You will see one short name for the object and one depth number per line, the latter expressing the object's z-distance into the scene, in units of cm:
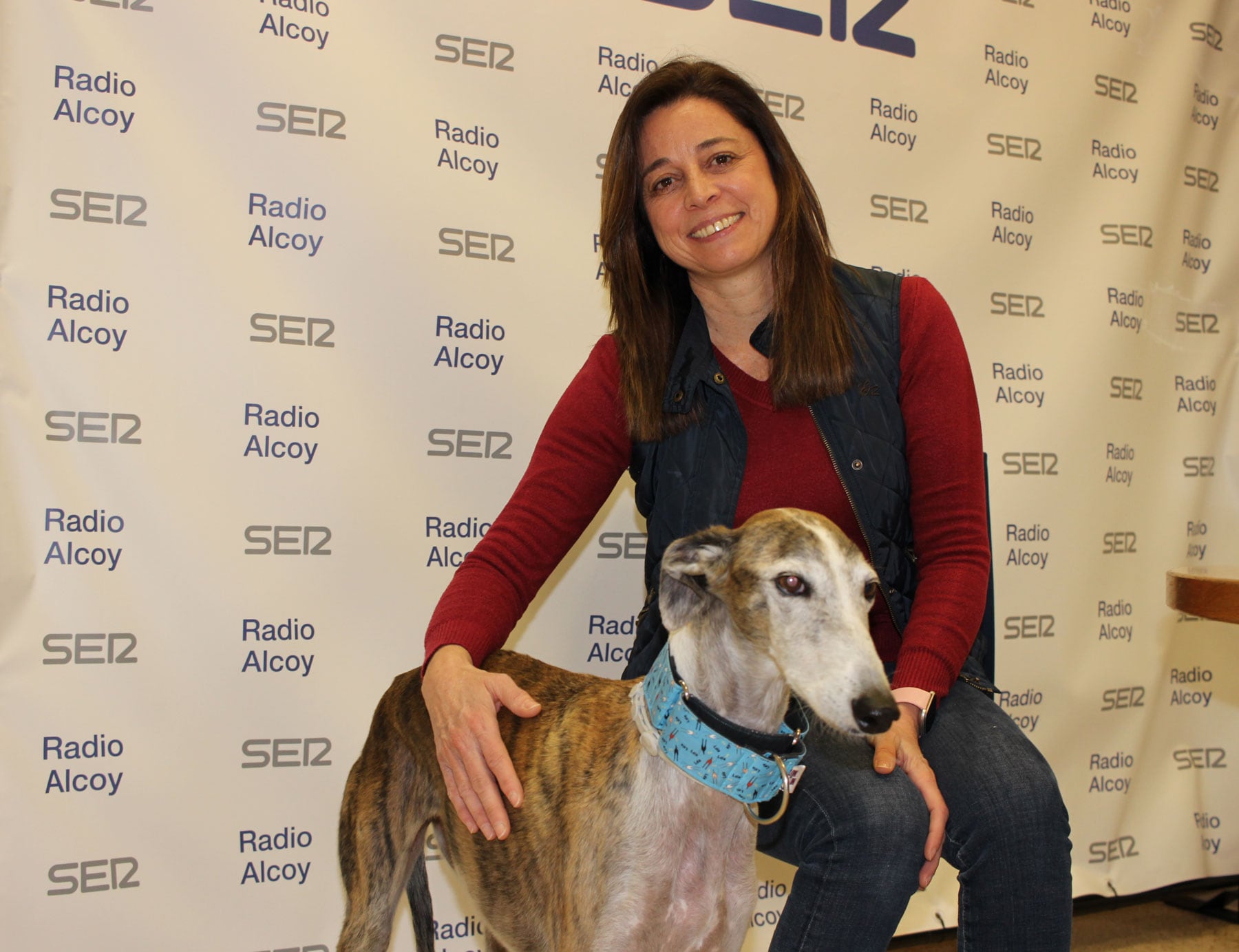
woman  174
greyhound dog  166
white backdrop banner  273
